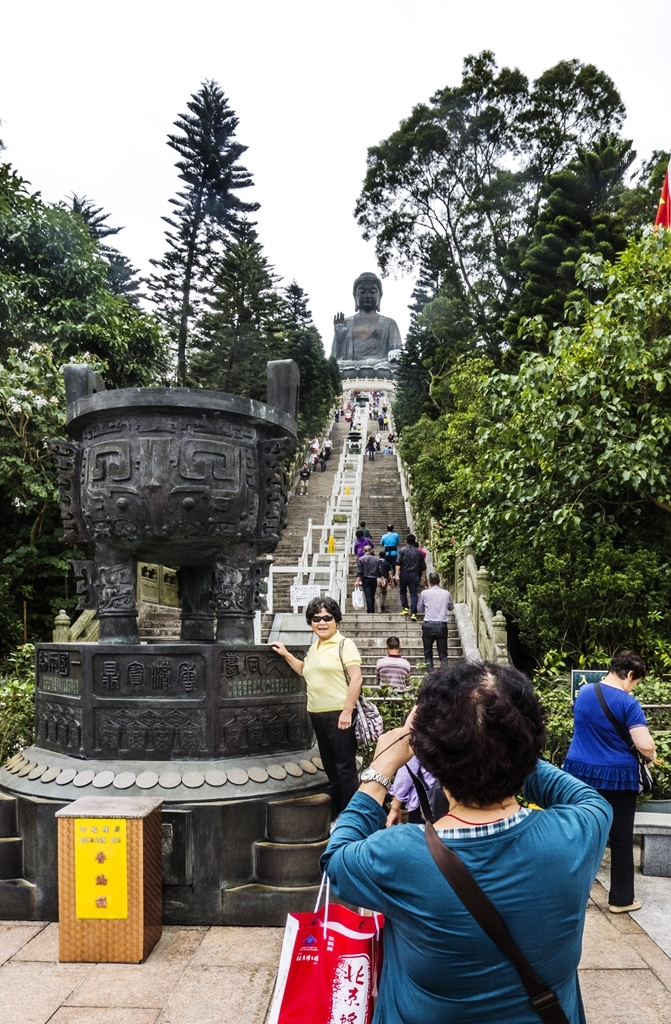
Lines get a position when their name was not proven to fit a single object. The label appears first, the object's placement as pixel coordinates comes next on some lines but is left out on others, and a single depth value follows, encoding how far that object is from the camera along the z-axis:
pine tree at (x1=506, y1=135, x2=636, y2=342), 16.52
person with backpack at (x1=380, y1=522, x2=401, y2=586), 15.08
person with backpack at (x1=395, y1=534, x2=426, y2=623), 12.95
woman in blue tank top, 3.93
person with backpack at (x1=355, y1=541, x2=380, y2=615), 13.01
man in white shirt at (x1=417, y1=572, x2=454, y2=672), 9.62
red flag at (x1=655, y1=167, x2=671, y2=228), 10.46
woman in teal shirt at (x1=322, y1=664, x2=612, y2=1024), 1.43
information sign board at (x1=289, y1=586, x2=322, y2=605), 11.91
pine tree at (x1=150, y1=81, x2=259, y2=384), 24.98
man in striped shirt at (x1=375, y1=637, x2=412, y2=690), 6.99
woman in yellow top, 4.40
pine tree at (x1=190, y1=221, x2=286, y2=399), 24.02
